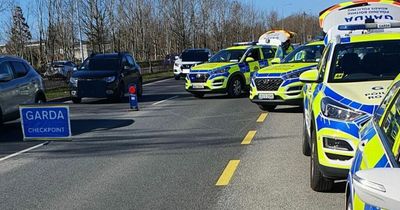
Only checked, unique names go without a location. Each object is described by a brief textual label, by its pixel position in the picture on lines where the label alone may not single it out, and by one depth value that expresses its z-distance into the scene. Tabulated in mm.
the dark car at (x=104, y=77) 17797
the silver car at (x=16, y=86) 11414
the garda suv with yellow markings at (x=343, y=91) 5242
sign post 14835
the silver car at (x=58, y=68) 31439
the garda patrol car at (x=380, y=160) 2164
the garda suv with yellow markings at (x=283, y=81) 12961
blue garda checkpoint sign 9883
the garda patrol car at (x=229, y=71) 17344
